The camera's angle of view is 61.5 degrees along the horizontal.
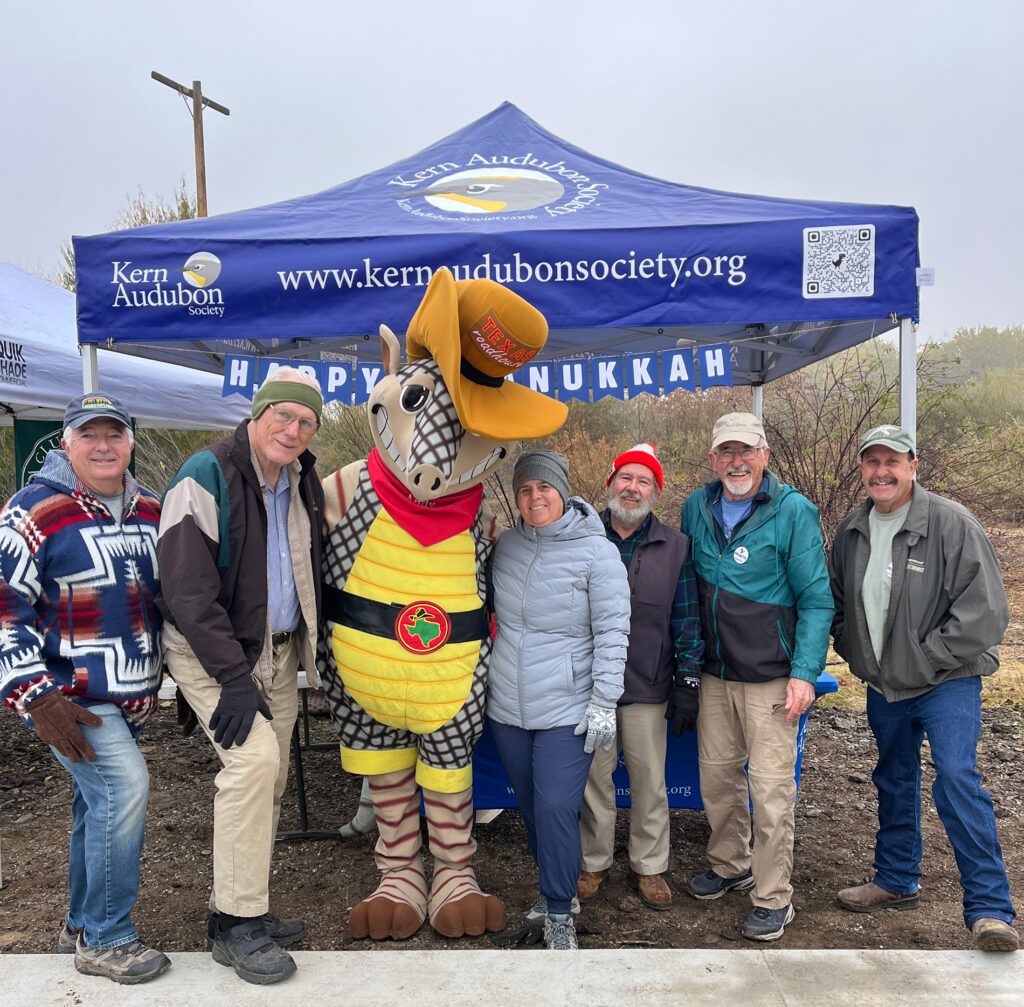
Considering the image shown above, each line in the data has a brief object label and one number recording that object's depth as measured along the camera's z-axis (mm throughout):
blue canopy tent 3389
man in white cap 3000
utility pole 14359
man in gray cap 2830
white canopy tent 4957
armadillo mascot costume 2777
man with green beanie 2520
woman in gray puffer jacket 2871
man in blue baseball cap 2412
